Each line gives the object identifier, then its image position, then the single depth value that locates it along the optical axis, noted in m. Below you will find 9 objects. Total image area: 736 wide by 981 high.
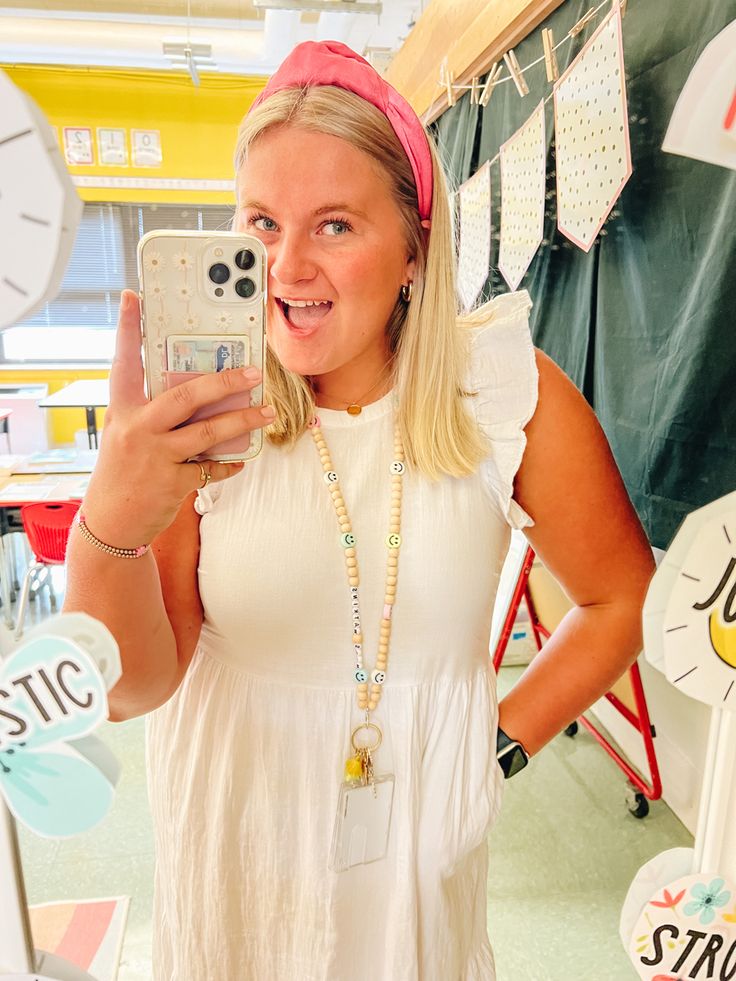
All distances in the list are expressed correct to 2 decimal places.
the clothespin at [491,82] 1.40
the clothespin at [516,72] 1.25
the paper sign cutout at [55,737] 0.38
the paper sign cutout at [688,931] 0.57
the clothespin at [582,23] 1.02
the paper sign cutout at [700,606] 0.50
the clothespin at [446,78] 1.57
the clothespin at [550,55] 1.09
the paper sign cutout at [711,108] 0.45
